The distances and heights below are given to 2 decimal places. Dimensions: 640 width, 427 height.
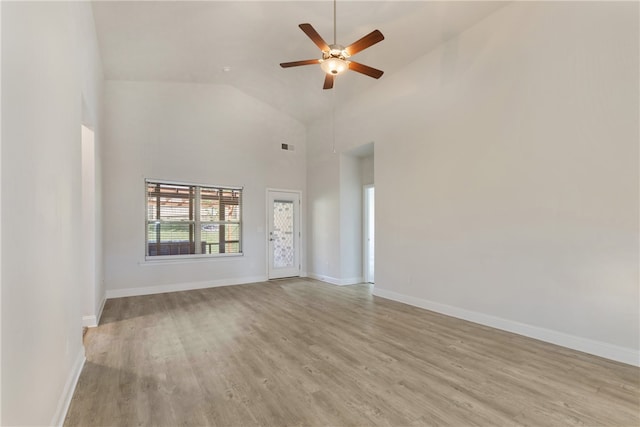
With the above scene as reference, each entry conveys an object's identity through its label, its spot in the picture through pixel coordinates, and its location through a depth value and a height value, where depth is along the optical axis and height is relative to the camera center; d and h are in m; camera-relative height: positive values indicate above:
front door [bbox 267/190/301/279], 7.21 -0.47
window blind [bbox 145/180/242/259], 5.93 -0.12
